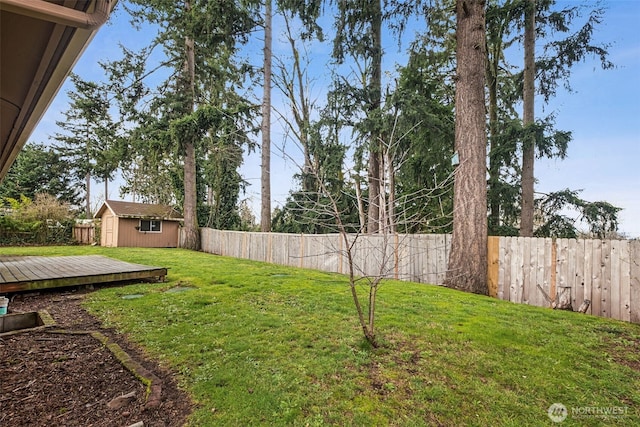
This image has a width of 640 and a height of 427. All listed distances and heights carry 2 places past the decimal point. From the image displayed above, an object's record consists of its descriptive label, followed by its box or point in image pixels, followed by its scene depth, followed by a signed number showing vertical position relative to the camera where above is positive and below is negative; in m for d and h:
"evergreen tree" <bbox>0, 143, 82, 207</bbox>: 26.59 +3.94
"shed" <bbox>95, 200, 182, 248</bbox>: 18.28 -0.35
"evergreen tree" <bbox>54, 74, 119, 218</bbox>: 17.91 +6.38
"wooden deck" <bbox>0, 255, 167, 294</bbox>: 5.52 -1.18
